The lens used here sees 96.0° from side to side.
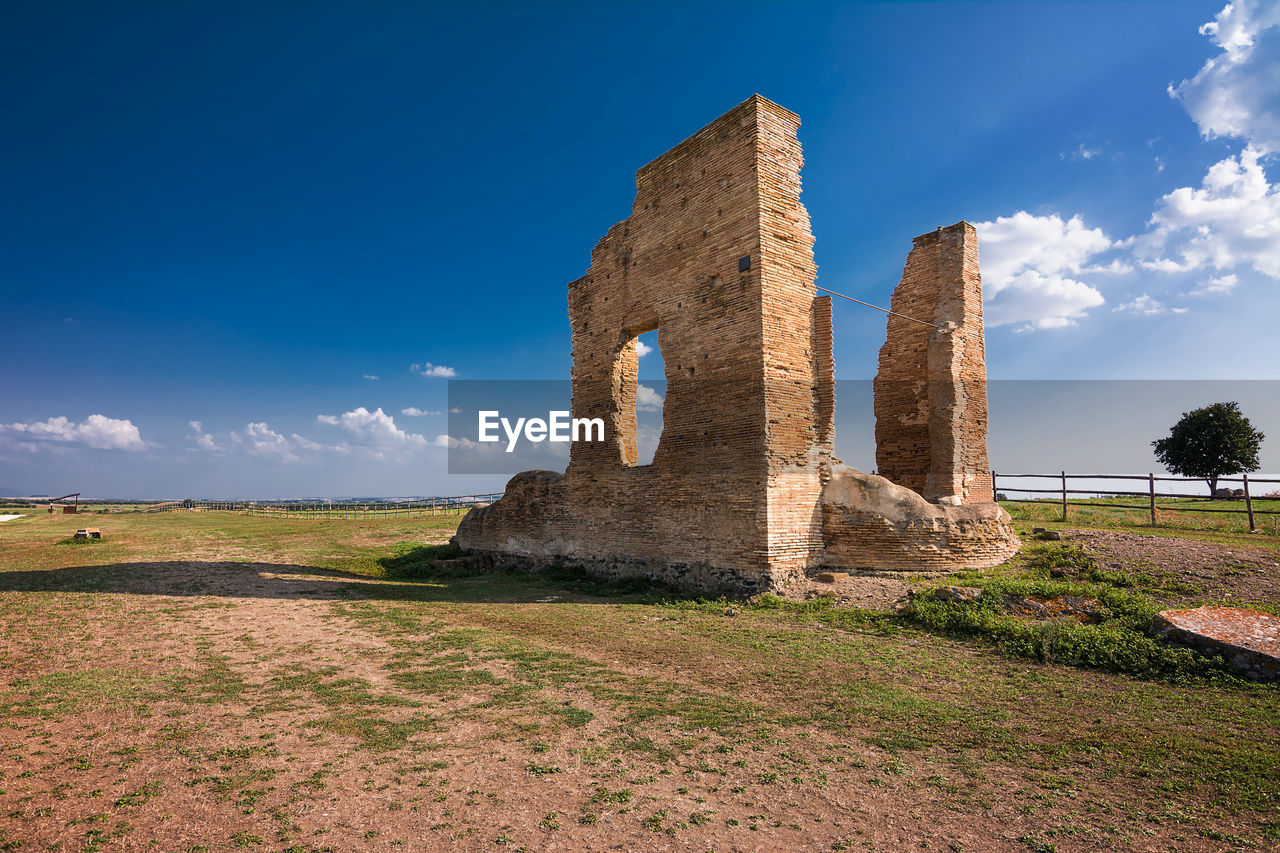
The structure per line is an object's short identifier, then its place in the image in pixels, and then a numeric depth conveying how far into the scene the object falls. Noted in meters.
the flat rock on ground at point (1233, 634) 4.84
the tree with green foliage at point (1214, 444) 31.81
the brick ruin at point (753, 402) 9.10
